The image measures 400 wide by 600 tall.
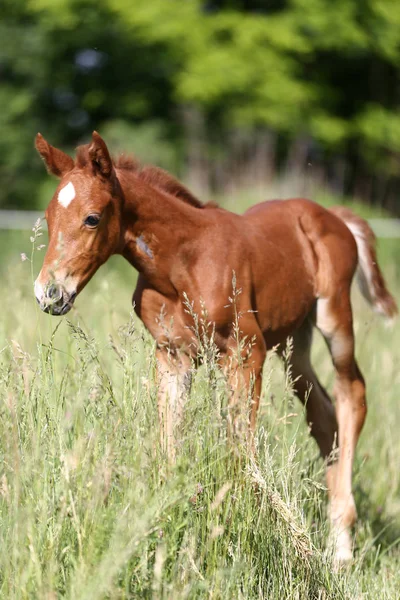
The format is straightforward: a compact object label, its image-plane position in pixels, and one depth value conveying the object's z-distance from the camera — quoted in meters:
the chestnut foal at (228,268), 7.09
